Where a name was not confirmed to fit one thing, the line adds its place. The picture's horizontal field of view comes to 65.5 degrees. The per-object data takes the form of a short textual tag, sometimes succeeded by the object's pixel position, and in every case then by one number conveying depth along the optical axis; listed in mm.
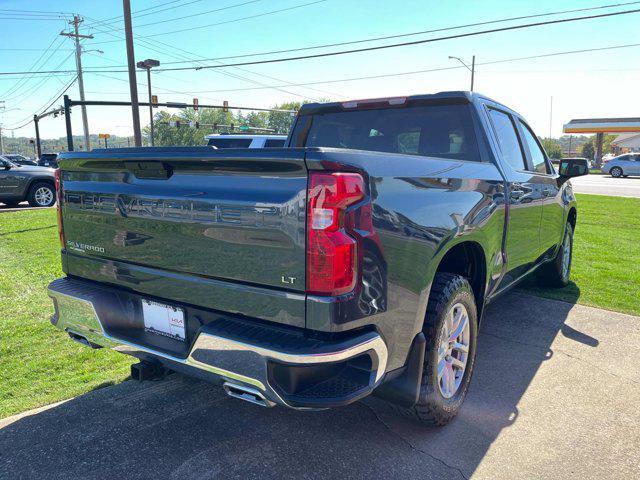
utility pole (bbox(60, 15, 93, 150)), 43038
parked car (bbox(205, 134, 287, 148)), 12008
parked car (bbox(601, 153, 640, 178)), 33656
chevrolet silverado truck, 2000
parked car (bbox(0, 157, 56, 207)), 13977
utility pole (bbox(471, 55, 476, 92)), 36575
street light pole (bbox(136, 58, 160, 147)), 36625
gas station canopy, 57125
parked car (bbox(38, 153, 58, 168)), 34275
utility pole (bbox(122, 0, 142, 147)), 17266
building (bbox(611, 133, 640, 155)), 86875
